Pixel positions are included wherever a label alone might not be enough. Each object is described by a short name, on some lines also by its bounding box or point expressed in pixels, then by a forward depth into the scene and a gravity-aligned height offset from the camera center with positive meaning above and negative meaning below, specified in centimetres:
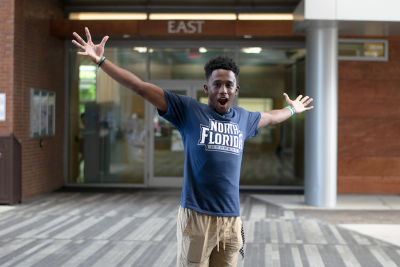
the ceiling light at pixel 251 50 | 1155 +198
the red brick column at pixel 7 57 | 899 +139
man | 282 -17
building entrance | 1152 +29
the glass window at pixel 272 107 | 1150 +60
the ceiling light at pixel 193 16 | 1145 +277
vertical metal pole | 898 +33
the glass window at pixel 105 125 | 1174 +14
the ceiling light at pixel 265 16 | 1138 +276
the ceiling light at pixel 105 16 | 1159 +280
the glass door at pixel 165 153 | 1174 -53
